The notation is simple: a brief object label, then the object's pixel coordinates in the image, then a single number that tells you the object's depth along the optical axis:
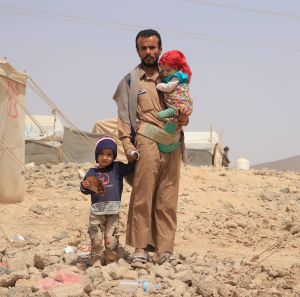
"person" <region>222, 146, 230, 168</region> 18.41
